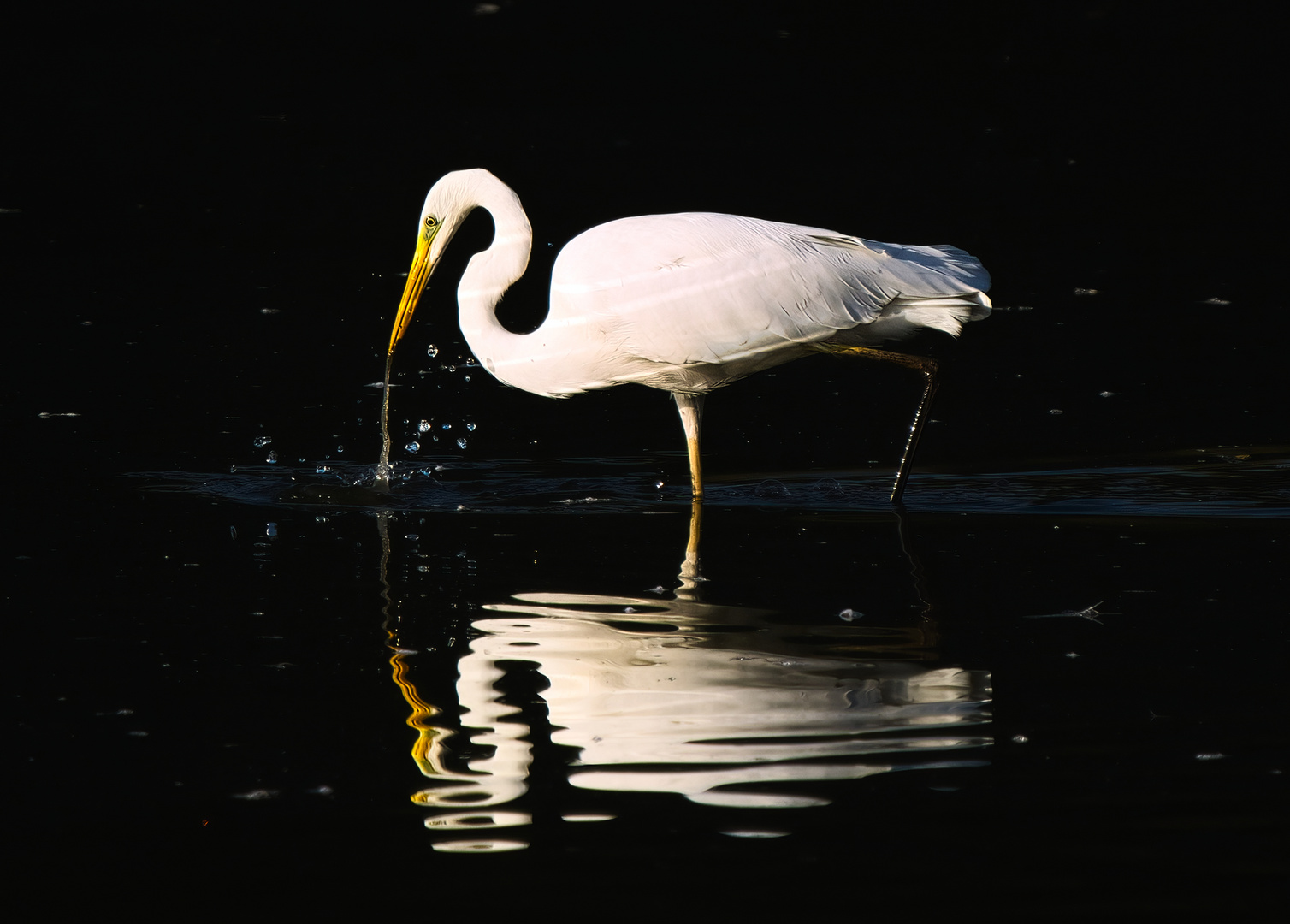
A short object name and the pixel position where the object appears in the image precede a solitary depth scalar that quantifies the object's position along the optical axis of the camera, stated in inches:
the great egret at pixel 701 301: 534.0
